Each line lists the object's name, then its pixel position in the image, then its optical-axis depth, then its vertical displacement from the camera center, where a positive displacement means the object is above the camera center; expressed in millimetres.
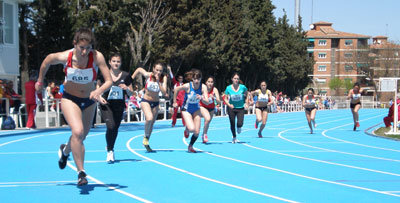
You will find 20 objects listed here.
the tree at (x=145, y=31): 38750 +4127
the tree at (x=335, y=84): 127375 +1159
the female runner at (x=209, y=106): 14703 -441
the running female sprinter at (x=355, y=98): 23048 -360
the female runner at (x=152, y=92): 12359 -44
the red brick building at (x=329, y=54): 135375 +8426
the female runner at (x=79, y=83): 7105 +95
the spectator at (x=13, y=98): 21172 -275
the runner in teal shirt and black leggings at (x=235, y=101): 16391 -329
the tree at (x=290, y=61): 67212 +3602
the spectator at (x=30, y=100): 20594 -346
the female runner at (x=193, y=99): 12791 -209
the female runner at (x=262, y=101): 18516 -375
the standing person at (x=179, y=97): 13641 -173
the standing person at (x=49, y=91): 23512 -24
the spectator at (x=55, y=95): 23434 -192
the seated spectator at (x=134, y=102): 29750 -626
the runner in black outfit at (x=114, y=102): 10781 -227
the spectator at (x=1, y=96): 19978 -189
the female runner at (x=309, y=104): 21891 -569
